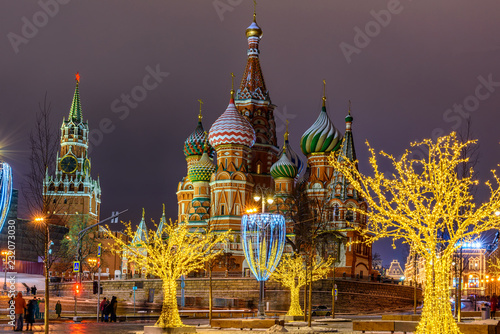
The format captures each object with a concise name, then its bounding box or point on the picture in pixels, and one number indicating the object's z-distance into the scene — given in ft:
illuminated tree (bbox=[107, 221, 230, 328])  78.12
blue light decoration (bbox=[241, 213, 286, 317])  112.27
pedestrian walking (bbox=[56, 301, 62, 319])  129.39
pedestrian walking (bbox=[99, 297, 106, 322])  124.52
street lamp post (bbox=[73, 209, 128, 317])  127.95
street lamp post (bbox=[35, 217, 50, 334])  68.90
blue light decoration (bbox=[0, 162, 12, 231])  114.52
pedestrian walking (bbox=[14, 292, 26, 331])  88.63
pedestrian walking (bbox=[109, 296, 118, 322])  122.83
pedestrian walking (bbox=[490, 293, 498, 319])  125.98
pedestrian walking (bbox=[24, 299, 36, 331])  93.56
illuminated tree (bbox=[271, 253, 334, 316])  122.31
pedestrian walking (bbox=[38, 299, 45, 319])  130.82
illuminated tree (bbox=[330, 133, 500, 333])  58.39
